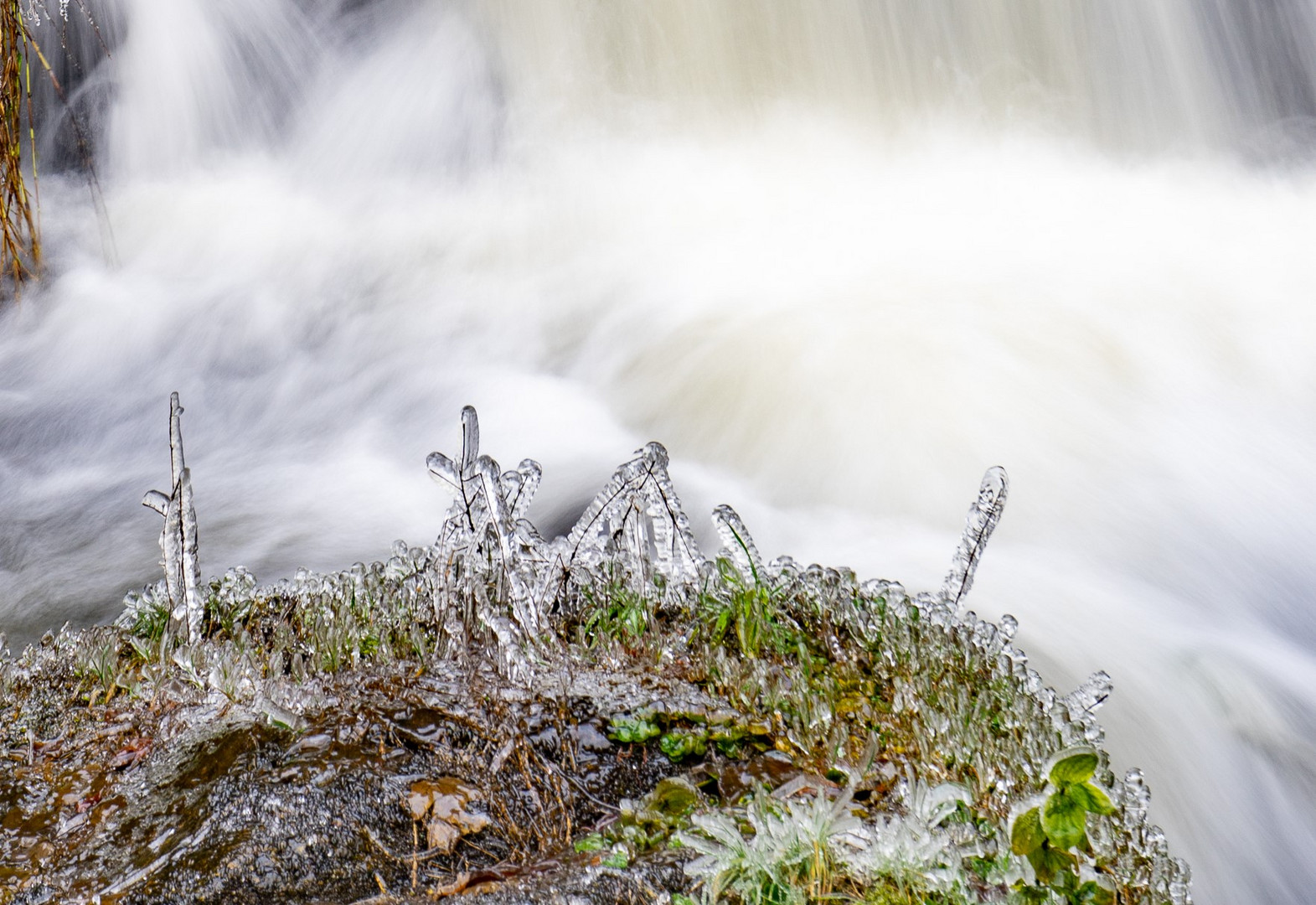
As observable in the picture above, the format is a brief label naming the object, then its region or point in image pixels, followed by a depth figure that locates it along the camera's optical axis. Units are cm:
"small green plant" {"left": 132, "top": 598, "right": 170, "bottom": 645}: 380
